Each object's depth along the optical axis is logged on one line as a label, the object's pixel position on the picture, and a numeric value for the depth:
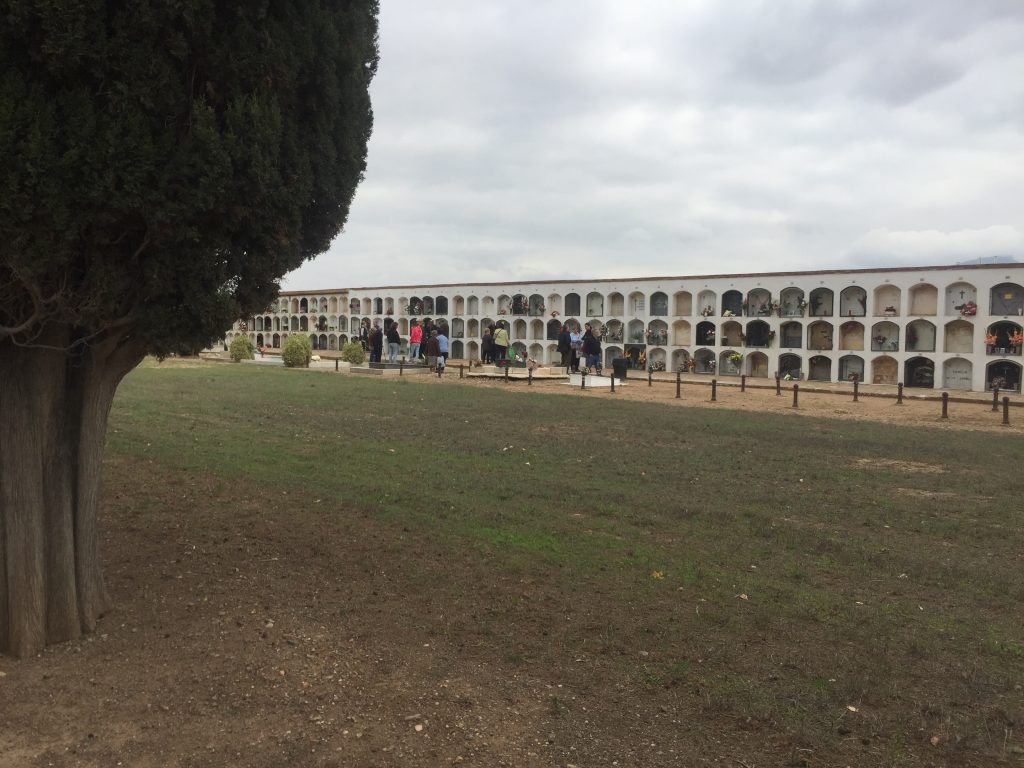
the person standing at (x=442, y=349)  22.66
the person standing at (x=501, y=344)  23.42
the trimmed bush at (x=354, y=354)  26.11
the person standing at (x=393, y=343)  23.88
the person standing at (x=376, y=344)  24.89
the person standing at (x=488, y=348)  26.06
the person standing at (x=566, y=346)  23.22
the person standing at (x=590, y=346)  21.31
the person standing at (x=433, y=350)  23.52
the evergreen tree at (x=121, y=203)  2.66
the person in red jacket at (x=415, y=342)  26.36
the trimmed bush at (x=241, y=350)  27.92
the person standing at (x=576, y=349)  23.20
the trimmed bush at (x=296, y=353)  25.39
